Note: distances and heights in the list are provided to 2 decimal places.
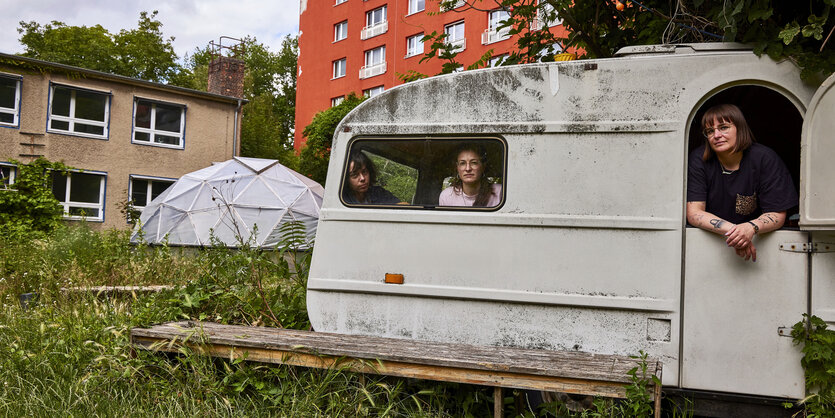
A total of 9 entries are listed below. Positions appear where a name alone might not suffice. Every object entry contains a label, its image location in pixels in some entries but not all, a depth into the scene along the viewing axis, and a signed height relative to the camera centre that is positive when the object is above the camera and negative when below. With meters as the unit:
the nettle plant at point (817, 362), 3.83 -0.70
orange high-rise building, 30.47 +9.38
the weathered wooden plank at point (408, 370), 3.80 -0.91
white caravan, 4.07 +0.02
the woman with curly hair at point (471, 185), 4.81 +0.31
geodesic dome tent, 18.70 +0.37
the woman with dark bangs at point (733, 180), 4.14 +0.39
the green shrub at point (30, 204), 19.05 +0.13
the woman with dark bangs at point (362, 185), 5.12 +0.30
